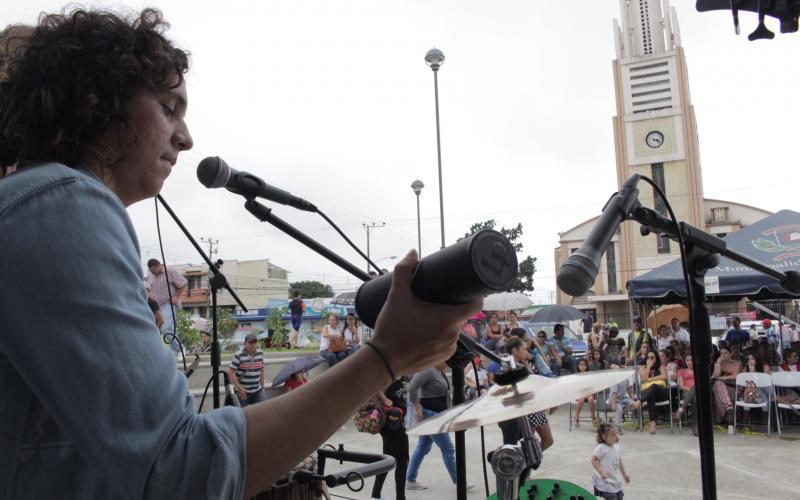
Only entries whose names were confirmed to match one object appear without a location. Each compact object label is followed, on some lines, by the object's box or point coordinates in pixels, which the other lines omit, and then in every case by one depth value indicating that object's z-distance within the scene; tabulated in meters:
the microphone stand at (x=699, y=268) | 2.23
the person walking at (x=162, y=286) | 6.64
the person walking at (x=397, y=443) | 6.71
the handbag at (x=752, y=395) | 10.17
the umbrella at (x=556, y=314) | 19.69
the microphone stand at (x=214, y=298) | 3.12
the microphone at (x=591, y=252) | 1.73
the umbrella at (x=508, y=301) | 18.36
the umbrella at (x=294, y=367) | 9.76
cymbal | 2.20
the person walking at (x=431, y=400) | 7.36
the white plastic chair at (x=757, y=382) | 10.04
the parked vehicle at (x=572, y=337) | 20.34
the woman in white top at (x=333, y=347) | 10.68
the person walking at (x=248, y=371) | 9.40
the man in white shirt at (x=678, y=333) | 14.05
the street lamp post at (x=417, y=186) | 18.64
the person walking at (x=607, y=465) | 5.97
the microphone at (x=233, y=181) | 1.85
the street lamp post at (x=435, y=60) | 13.79
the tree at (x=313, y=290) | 83.60
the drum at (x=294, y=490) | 2.13
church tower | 47.88
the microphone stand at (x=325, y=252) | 1.89
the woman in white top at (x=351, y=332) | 11.53
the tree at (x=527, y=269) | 54.25
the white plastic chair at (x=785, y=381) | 9.99
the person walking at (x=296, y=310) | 19.57
